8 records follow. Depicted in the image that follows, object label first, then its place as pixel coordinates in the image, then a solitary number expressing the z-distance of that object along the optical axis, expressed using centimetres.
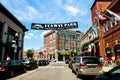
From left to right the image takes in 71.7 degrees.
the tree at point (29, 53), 4103
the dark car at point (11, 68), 609
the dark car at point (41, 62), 1713
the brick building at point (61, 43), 3988
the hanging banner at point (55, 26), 1242
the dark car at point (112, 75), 247
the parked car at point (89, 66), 608
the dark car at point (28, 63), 1055
